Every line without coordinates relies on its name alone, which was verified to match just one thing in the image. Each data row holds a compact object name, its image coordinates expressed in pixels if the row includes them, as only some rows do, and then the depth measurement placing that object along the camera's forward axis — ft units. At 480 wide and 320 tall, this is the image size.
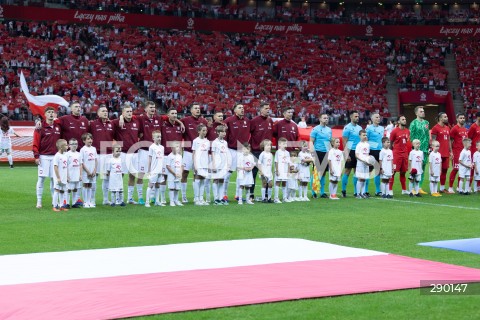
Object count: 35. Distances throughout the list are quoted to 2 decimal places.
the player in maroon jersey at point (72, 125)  49.90
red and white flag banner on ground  22.36
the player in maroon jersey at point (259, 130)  55.01
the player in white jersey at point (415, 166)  58.75
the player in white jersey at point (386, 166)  57.36
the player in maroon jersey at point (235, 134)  54.02
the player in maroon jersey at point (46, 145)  48.54
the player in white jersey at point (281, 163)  53.57
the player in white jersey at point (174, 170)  50.88
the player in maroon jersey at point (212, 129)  54.70
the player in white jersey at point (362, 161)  57.00
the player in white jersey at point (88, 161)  48.80
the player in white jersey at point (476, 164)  61.21
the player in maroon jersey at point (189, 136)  53.26
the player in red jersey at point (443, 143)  62.34
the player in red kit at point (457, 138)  62.49
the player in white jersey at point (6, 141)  85.86
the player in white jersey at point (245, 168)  52.27
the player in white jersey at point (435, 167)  59.82
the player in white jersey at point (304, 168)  54.70
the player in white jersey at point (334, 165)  56.49
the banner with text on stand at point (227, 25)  139.33
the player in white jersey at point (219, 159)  52.16
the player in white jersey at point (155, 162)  50.44
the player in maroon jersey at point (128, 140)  51.26
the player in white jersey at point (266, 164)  53.01
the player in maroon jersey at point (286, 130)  55.83
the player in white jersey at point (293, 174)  53.98
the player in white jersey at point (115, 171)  49.70
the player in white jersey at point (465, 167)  60.54
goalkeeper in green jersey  61.82
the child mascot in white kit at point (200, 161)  51.60
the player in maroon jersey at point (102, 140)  50.96
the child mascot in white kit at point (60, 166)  47.32
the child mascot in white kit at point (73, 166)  47.88
